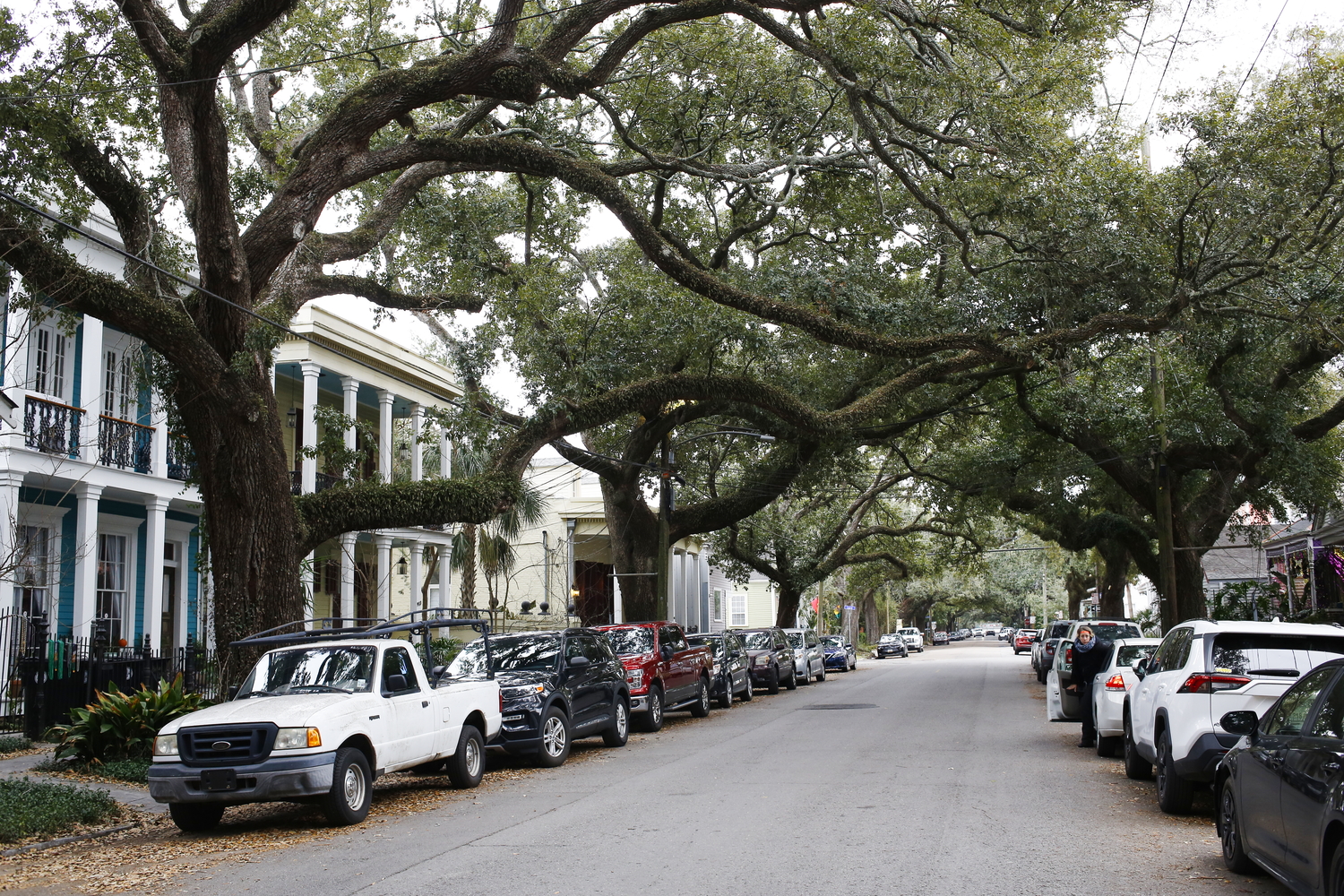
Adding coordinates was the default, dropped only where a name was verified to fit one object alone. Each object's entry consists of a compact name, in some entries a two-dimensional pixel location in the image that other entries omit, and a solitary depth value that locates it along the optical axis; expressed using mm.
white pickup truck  9625
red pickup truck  18391
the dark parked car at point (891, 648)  61906
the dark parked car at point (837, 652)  42812
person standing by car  15195
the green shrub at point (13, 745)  14484
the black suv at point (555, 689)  14016
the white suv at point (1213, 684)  9320
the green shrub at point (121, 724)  13320
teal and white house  18406
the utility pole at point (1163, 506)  23109
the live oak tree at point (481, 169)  13398
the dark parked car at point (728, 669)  23969
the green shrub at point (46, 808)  9484
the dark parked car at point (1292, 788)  5453
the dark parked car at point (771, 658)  29281
